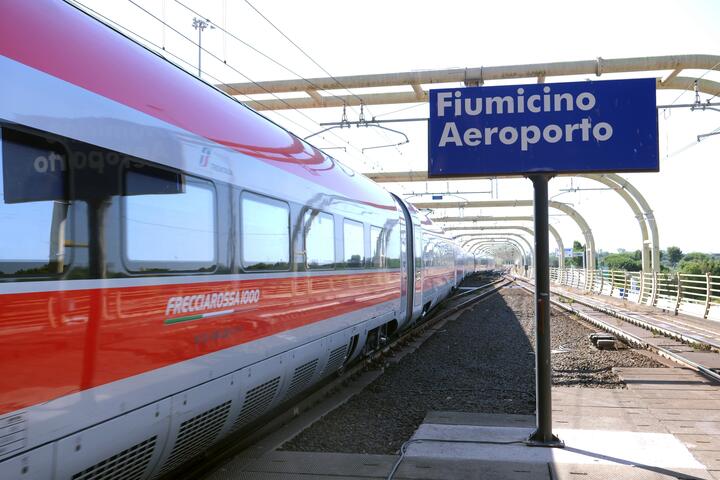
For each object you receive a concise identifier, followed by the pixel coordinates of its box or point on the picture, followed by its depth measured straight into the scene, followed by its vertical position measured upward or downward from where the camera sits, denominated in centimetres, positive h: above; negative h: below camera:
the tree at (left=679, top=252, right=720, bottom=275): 5096 -92
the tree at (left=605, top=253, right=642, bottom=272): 8438 -95
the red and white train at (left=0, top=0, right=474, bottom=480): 267 -1
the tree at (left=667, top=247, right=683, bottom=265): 11762 +45
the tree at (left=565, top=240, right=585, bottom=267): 7902 -66
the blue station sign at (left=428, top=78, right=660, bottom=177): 524 +116
